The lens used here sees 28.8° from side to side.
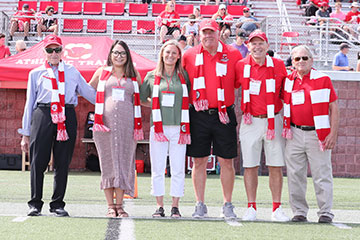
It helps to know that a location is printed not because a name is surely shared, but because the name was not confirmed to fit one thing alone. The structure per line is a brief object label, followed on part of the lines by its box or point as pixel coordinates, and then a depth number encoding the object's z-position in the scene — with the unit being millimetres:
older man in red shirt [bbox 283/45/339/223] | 7578
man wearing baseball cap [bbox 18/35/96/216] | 7590
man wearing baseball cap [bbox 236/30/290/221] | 7609
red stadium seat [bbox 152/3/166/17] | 22734
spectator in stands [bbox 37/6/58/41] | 18453
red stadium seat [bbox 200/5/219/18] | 22591
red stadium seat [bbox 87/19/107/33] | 19672
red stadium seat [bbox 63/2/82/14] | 22969
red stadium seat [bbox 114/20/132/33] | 19141
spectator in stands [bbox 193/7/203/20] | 20142
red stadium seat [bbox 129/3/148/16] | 22891
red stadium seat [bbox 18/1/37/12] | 22747
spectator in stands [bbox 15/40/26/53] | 16453
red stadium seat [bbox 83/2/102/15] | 22962
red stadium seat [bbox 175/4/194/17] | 22734
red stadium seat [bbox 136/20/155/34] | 18594
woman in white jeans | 7617
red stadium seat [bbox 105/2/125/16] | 22828
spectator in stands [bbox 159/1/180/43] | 17395
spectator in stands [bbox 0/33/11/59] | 16750
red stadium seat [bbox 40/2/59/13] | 22894
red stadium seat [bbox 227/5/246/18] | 22664
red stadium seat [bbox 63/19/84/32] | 19641
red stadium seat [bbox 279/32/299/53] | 17344
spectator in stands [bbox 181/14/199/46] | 17047
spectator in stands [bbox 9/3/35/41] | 18330
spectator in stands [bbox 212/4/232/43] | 17278
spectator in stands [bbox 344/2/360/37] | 18938
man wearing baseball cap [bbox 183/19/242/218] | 7654
